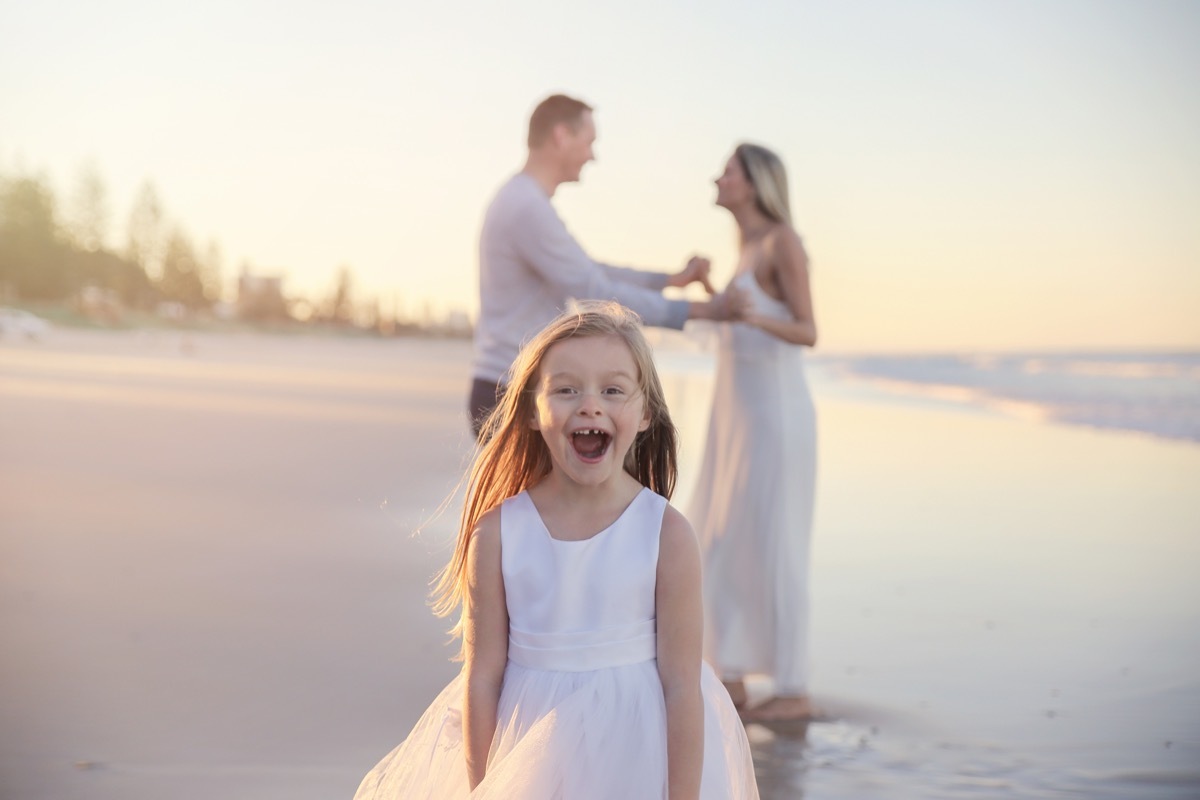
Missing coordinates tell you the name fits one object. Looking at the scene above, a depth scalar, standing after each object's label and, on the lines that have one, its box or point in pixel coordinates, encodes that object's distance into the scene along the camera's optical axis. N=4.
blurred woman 5.05
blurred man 4.61
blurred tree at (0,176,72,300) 72.81
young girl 2.35
